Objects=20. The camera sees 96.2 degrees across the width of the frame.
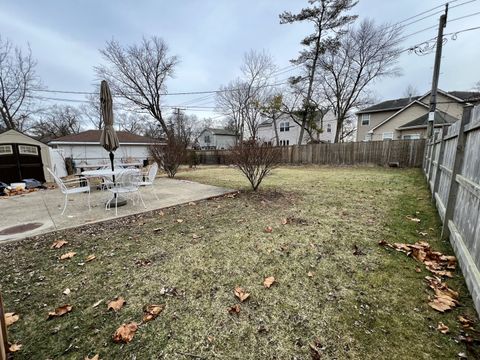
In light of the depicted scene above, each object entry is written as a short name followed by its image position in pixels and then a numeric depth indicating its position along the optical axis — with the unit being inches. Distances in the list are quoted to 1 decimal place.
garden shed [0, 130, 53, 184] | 343.9
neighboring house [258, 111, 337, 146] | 1217.4
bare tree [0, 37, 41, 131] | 721.0
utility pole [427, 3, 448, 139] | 366.2
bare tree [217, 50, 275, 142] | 1016.2
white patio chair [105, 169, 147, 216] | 174.7
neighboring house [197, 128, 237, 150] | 1624.0
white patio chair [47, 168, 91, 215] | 166.6
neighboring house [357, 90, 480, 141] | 670.5
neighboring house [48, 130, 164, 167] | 672.4
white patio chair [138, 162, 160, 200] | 209.5
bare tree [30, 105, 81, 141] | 1231.5
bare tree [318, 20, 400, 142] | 735.1
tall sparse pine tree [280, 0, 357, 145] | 653.3
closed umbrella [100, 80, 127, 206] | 195.2
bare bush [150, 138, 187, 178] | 403.2
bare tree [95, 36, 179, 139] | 791.1
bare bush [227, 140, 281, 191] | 224.5
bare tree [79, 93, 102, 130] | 1347.2
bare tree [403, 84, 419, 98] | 1246.3
